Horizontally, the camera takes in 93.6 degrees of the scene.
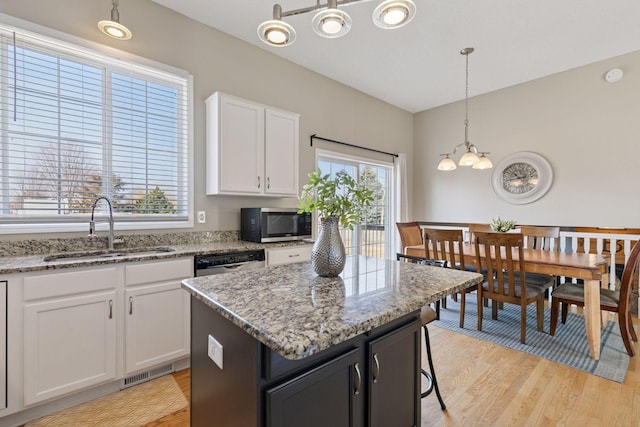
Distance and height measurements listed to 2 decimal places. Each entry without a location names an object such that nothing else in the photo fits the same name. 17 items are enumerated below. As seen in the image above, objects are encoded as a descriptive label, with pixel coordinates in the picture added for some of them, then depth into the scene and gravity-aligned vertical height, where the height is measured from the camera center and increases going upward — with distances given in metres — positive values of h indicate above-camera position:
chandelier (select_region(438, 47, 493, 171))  3.29 +0.60
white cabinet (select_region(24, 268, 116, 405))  1.70 -0.73
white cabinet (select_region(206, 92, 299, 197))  2.77 +0.64
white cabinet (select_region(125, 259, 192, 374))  2.04 -0.73
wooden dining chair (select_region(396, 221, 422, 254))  4.10 -0.30
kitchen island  0.88 -0.47
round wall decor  4.17 +0.52
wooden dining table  2.41 -0.49
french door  4.33 +0.17
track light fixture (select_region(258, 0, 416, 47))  1.48 +1.00
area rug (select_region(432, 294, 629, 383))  2.35 -1.16
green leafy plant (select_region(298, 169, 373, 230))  1.39 +0.07
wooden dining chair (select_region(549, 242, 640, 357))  2.43 -0.74
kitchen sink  2.10 -0.31
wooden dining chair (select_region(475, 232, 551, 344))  2.70 -0.62
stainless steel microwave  2.87 -0.12
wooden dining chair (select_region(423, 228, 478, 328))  3.08 -0.39
